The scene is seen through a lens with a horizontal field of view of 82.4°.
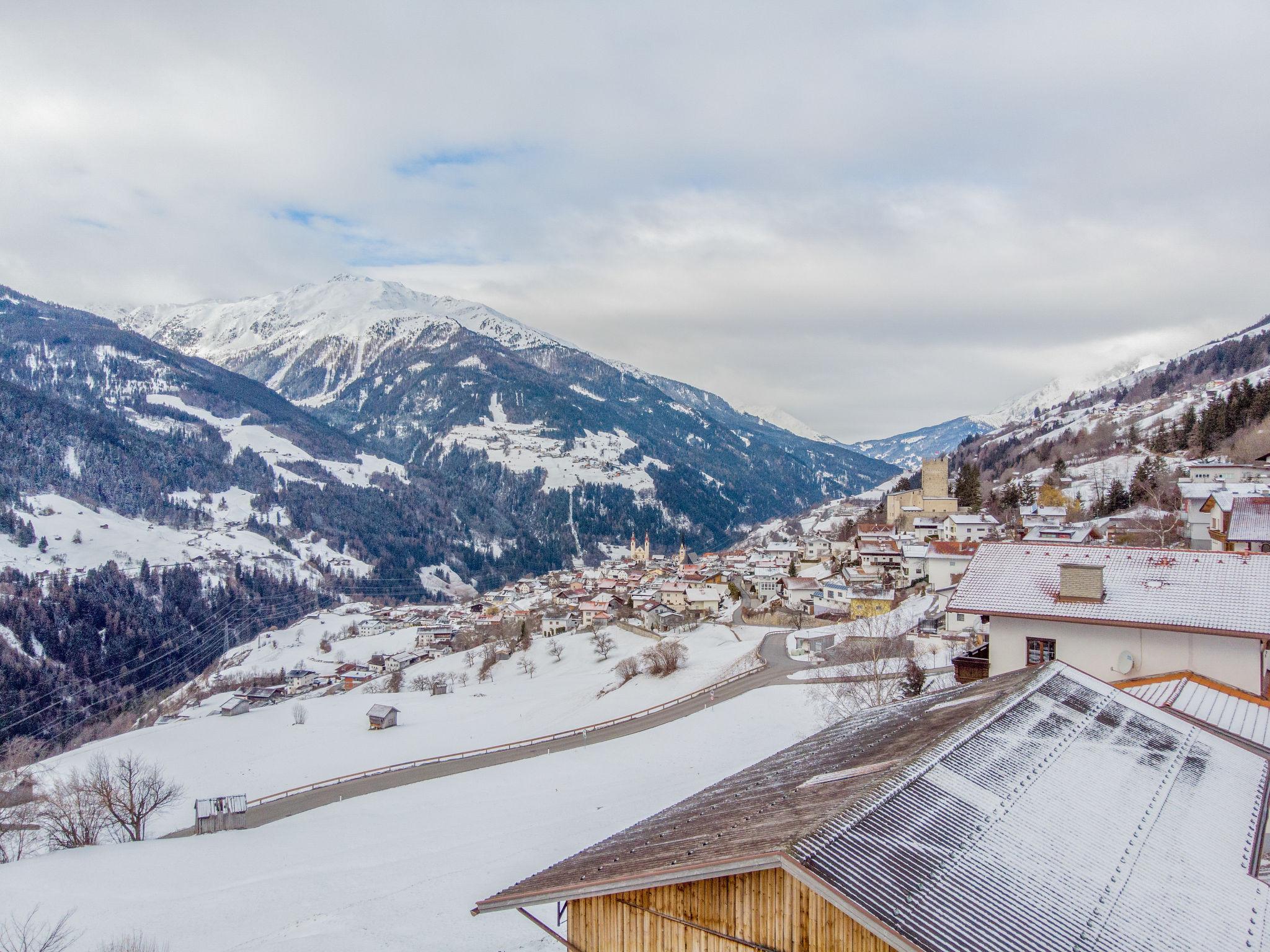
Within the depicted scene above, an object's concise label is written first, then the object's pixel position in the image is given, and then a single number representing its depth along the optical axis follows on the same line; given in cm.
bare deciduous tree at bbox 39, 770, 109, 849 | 3169
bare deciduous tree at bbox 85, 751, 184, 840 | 3353
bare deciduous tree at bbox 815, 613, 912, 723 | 3244
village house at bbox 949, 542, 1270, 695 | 1933
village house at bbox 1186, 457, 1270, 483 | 6725
